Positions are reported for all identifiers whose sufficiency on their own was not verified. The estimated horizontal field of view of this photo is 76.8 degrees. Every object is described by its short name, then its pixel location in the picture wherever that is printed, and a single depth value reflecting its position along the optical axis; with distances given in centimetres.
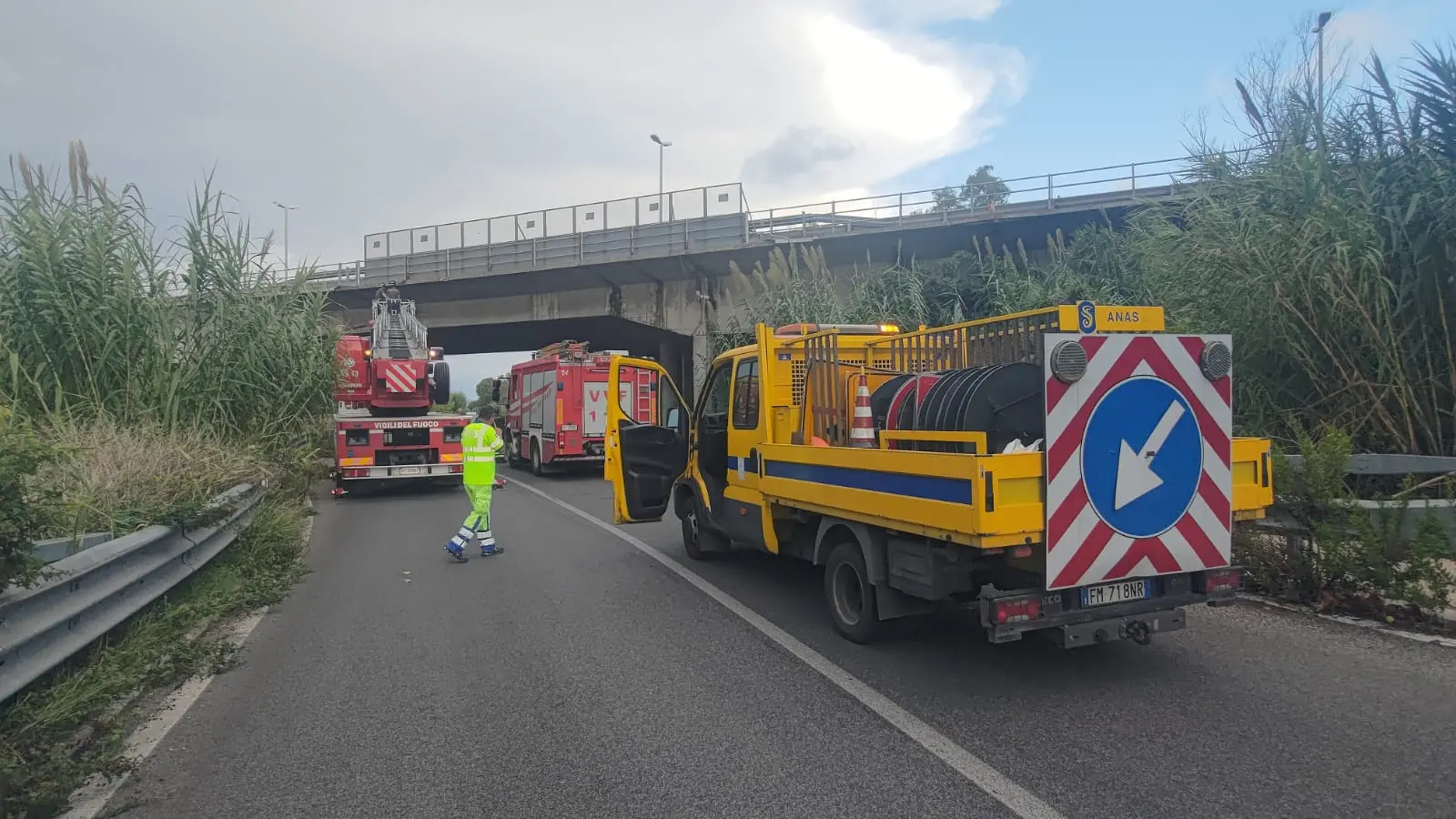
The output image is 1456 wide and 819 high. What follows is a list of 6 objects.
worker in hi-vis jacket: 973
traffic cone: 601
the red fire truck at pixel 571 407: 1928
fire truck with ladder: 1592
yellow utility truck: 470
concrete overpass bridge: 2434
